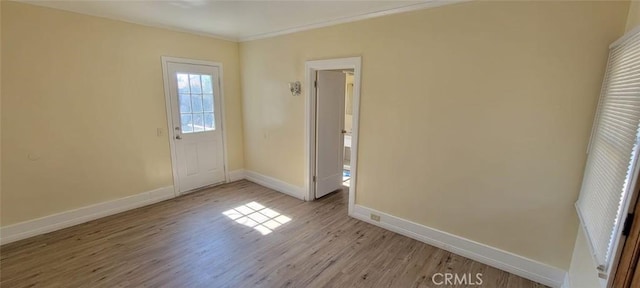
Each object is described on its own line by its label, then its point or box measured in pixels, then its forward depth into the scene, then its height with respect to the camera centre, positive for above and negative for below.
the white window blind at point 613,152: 1.31 -0.28
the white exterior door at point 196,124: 4.01 -0.44
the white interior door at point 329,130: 3.89 -0.48
